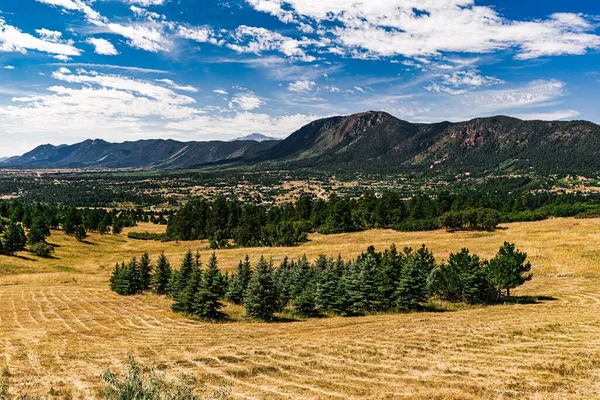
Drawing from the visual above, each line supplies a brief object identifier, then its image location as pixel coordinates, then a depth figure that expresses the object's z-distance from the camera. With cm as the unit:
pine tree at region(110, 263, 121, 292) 6594
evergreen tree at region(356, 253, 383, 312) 4994
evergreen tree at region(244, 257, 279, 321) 4706
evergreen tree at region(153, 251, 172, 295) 6481
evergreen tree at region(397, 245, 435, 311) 4906
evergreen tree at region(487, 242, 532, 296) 4853
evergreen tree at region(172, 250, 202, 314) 4947
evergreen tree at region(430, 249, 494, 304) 4978
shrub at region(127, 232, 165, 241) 14462
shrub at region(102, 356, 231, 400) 1121
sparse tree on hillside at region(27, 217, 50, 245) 10188
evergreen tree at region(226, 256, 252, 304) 5700
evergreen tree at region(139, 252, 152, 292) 6700
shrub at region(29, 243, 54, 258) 9722
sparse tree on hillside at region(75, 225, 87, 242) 12194
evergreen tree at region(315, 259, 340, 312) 5025
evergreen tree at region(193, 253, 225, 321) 4712
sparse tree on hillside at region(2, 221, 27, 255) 9206
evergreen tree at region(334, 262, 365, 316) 4956
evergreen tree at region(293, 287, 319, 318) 4897
